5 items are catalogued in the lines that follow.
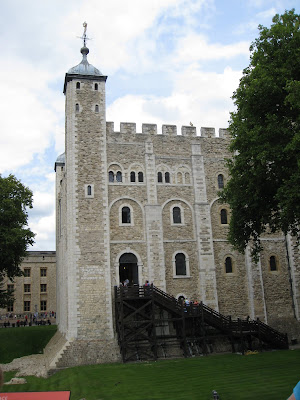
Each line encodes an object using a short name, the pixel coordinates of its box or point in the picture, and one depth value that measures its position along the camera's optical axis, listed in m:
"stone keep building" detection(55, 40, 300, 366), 25.19
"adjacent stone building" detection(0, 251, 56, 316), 50.72
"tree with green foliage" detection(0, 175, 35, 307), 27.55
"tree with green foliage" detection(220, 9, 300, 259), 16.89
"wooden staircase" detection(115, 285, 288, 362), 23.19
